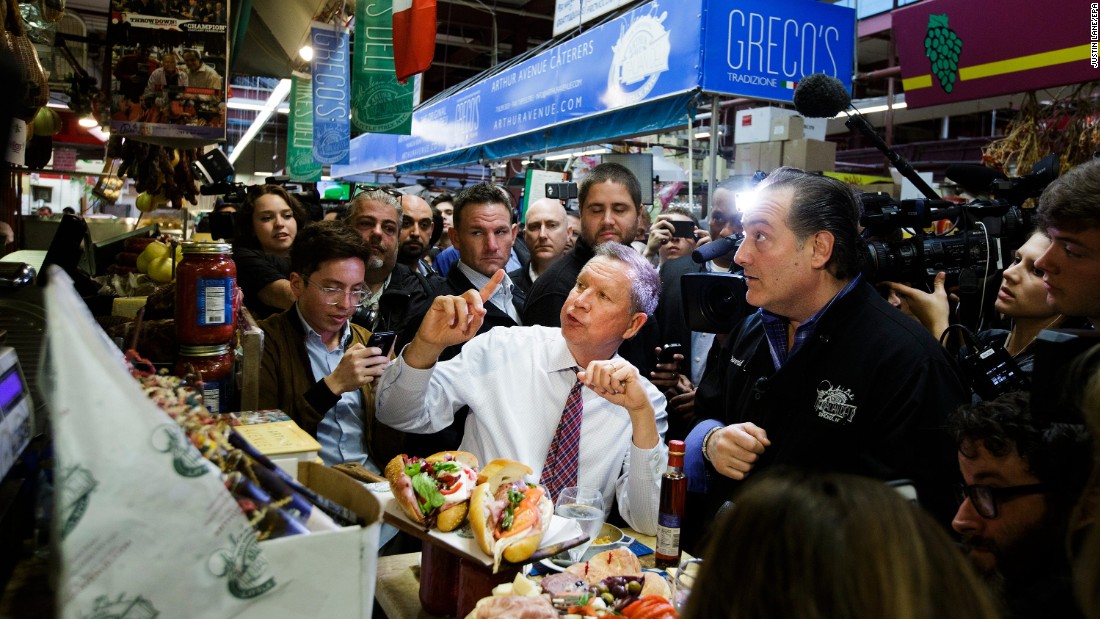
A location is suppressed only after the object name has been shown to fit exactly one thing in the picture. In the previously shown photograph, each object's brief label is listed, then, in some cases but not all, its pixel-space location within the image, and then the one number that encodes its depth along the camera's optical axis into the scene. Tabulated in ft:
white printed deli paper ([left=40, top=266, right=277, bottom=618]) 2.55
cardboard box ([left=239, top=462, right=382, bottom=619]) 2.86
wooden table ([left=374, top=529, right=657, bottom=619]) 5.19
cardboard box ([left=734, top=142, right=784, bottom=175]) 17.42
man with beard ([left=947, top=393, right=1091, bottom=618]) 5.00
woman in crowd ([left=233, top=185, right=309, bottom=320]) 12.56
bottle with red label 5.71
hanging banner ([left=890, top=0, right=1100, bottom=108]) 14.35
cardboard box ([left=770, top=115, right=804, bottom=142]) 17.16
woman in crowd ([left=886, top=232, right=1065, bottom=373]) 7.68
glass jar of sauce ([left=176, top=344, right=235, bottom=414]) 5.82
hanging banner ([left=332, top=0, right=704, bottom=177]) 16.28
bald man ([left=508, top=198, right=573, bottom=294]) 14.19
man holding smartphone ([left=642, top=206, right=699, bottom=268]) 13.82
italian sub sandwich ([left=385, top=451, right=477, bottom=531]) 5.03
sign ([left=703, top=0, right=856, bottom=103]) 15.51
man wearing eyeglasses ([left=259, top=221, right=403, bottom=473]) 8.52
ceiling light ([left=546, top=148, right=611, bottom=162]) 33.04
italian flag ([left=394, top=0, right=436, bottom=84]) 13.21
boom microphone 8.30
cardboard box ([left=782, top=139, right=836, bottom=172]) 17.01
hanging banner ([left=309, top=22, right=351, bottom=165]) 18.34
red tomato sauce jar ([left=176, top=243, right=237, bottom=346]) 5.74
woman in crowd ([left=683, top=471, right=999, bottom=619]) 2.37
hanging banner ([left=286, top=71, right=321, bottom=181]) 24.17
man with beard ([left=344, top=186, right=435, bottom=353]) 12.81
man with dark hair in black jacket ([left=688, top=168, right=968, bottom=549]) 6.03
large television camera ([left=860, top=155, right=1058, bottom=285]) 7.34
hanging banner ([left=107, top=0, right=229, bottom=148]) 8.67
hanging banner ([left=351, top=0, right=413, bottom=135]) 15.58
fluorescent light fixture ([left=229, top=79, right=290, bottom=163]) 26.19
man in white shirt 7.48
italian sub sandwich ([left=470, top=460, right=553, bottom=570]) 4.75
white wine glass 5.86
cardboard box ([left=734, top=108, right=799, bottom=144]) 17.39
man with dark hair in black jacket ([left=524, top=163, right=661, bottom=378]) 10.71
